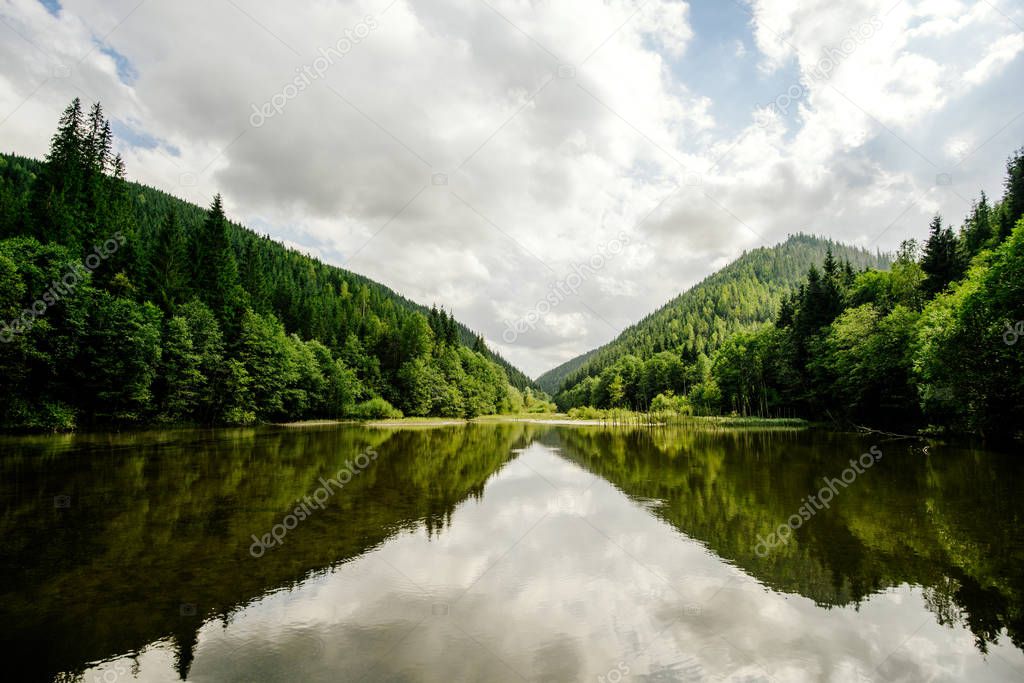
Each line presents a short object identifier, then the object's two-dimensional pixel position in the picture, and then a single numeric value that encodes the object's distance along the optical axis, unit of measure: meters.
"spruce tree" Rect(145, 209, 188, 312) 50.47
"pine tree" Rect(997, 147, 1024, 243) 43.69
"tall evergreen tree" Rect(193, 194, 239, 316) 57.41
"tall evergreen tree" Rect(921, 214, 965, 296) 46.91
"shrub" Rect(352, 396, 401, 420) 75.31
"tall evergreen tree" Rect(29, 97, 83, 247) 40.69
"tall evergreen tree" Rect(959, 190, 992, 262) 47.91
